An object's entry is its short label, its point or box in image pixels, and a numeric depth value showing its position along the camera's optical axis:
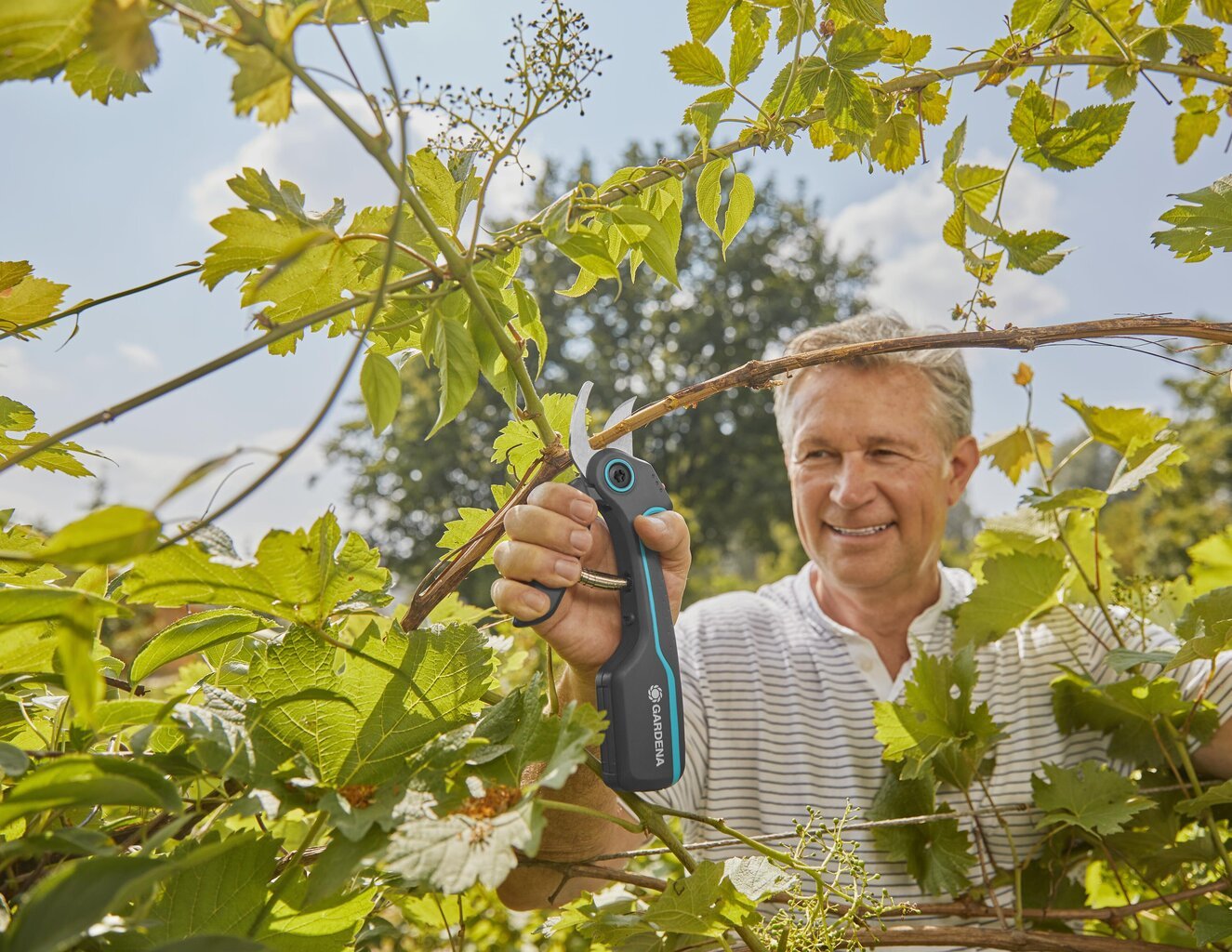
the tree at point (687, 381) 21.09
